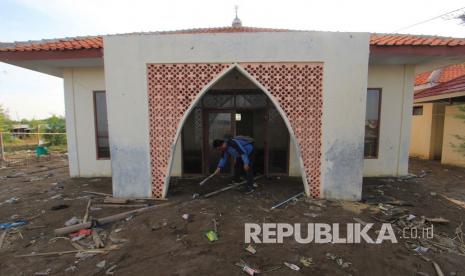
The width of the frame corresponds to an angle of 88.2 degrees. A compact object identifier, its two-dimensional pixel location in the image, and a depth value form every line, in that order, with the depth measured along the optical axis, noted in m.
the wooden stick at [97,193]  5.61
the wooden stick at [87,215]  4.38
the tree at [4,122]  14.36
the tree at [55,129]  15.75
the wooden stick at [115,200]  5.11
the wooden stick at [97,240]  3.59
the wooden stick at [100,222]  3.94
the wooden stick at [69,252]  3.38
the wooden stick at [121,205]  4.96
